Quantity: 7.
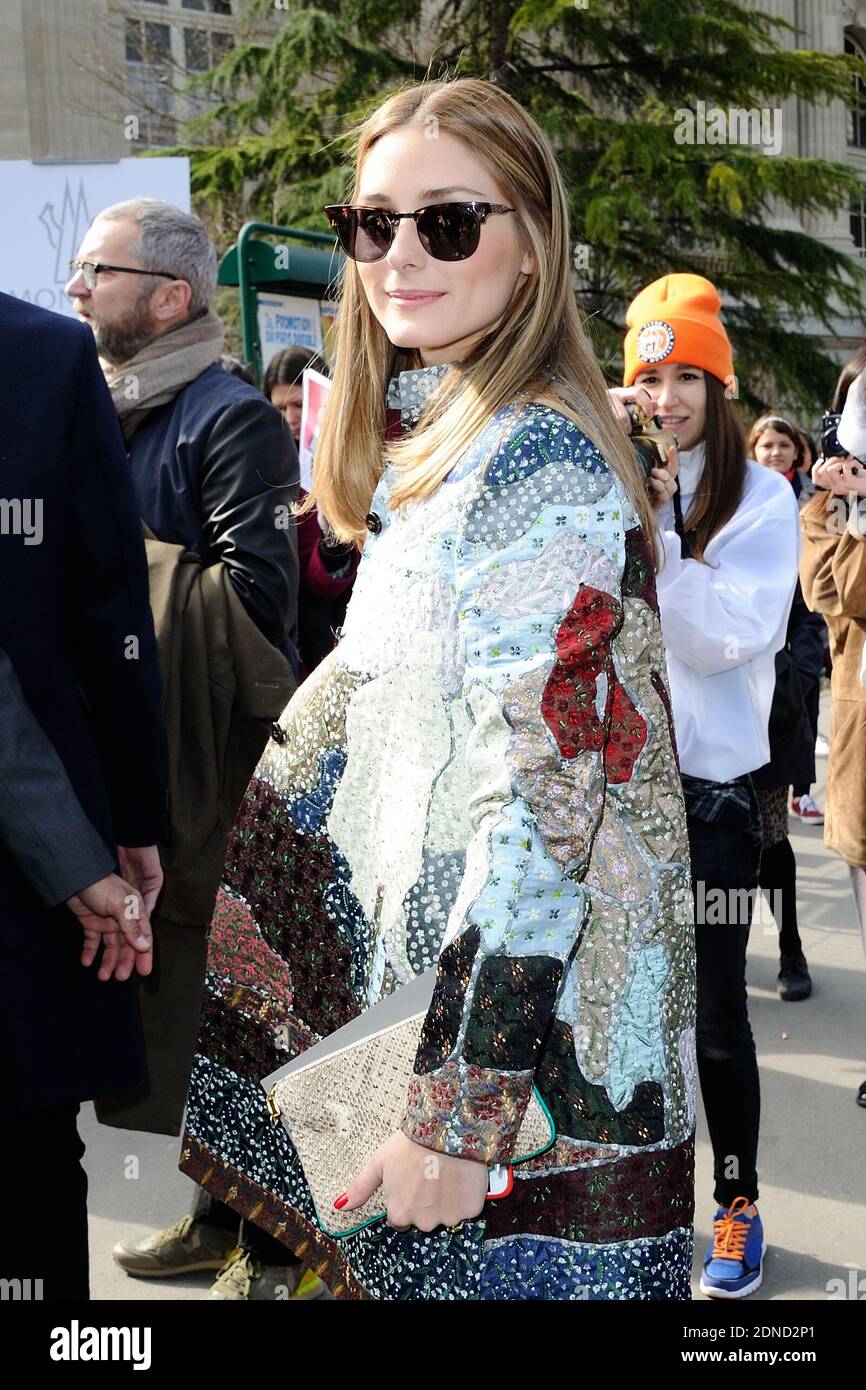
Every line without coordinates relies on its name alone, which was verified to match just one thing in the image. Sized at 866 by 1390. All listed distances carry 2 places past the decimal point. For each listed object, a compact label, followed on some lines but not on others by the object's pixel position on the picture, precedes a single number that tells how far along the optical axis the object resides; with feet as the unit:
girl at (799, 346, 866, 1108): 12.43
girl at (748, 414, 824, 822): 15.85
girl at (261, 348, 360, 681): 16.22
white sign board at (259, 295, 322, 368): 25.59
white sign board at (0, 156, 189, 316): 17.92
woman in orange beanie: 10.00
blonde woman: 4.75
